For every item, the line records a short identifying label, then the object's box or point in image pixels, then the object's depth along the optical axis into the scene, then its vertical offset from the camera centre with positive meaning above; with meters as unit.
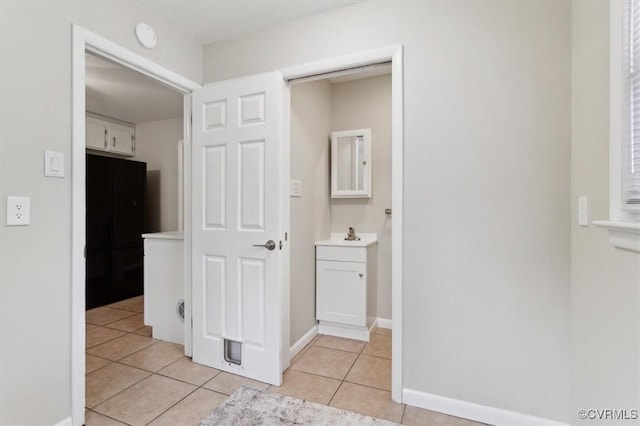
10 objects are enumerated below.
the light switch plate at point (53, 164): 1.48 +0.24
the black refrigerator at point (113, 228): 3.71 -0.21
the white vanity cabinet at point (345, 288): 2.75 -0.69
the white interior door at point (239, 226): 2.03 -0.09
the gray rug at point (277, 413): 1.65 -1.13
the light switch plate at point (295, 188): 2.43 +0.20
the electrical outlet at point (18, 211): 1.36 +0.00
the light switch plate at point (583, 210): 1.35 +0.01
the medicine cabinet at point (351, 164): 3.12 +0.50
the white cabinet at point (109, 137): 4.05 +1.06
